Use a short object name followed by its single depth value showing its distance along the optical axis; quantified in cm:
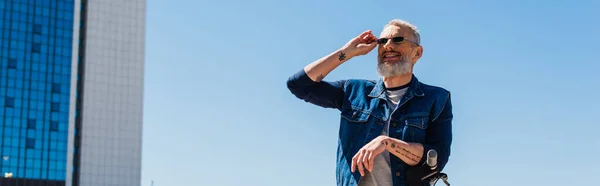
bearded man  511
